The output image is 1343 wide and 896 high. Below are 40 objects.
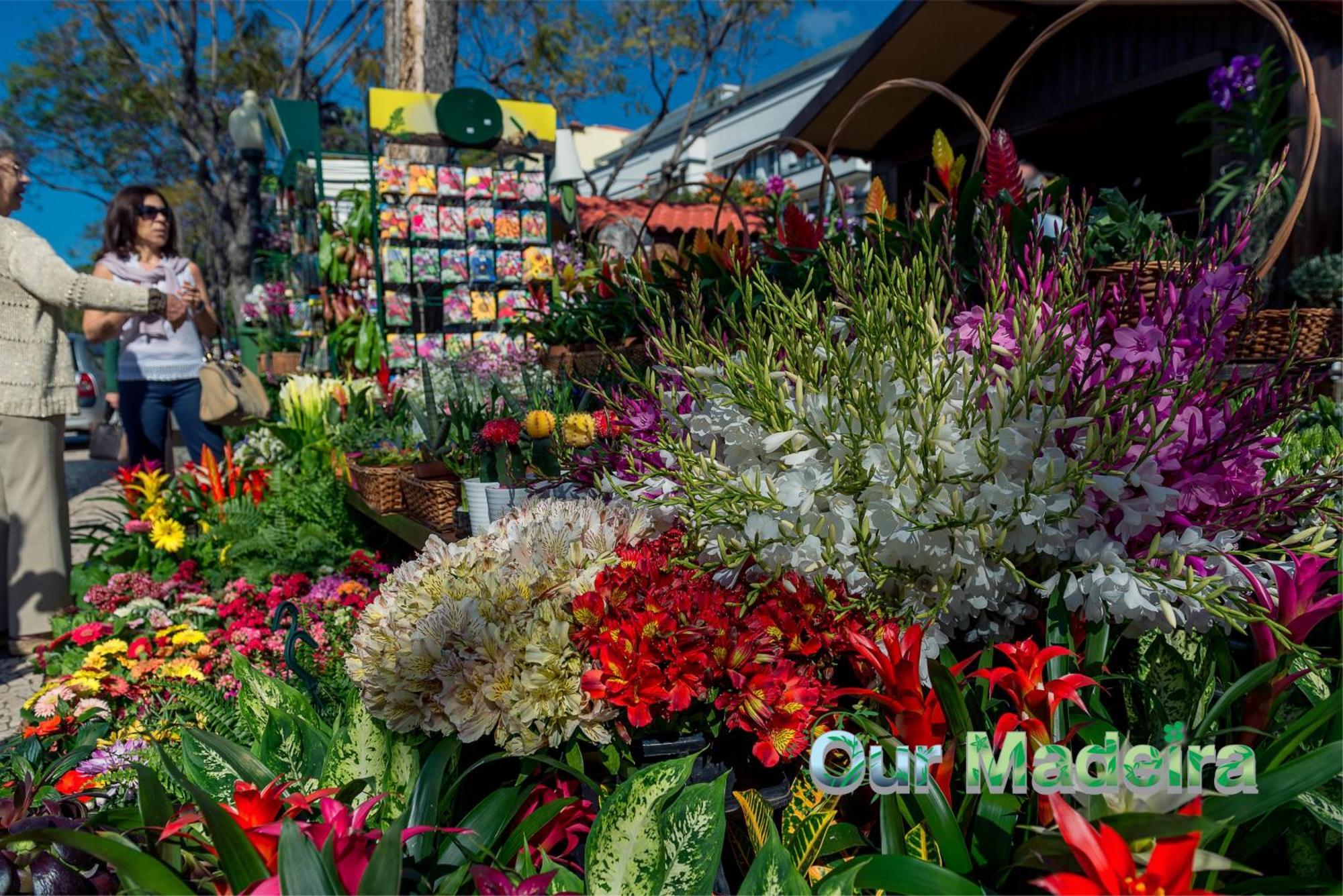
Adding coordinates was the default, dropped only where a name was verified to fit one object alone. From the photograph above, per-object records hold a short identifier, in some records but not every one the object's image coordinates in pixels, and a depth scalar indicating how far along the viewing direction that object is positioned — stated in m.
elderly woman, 3.52
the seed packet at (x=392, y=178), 6.73
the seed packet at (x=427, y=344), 6.79
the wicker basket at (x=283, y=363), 8.78
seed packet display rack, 6.78
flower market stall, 1.03
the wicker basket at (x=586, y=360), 2.70
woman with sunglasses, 4.52
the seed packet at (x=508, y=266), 7.23
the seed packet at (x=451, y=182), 6.89
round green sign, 7.04
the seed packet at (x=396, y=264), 6.75
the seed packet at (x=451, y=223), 6.91
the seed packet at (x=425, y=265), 6.89
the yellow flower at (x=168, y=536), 4.25
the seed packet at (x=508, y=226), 7.18
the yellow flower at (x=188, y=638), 2.92
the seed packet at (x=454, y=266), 6.98
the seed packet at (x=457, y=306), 7.06
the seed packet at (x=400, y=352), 6.91
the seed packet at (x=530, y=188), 7.25
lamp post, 8.88
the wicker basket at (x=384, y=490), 3.36
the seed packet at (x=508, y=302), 7.18
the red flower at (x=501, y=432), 2.38
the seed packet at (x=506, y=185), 7.13
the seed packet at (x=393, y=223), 6.69
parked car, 11.70
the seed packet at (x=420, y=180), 6.75
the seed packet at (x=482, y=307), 7.13
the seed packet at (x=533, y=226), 7.34
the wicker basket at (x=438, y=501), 2.86
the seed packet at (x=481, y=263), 7.08
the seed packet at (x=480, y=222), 7.02
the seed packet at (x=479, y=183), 7.04
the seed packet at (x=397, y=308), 6.84
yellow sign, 6.98
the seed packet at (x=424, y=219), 6.78
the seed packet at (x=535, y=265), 7.26
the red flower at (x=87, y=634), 3.14
